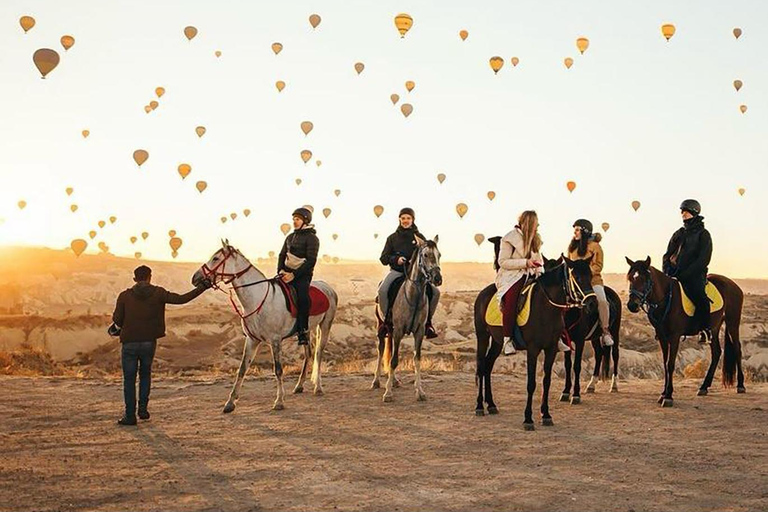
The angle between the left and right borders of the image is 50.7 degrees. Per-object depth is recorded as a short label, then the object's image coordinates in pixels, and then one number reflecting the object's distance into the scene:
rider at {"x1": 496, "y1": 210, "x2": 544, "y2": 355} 13.11
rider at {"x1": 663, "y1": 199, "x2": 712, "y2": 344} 15.94
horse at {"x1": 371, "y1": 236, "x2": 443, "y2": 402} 15.46
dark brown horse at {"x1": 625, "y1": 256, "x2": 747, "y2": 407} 15.20
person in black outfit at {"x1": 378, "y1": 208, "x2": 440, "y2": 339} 16.36
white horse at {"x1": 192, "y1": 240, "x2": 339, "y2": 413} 14.63
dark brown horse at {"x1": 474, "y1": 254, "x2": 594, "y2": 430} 12.61
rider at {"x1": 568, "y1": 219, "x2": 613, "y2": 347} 15.85
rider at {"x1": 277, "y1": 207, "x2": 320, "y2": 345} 15.51
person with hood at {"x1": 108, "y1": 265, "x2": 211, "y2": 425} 13.42
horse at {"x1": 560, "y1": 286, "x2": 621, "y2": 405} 15.39
